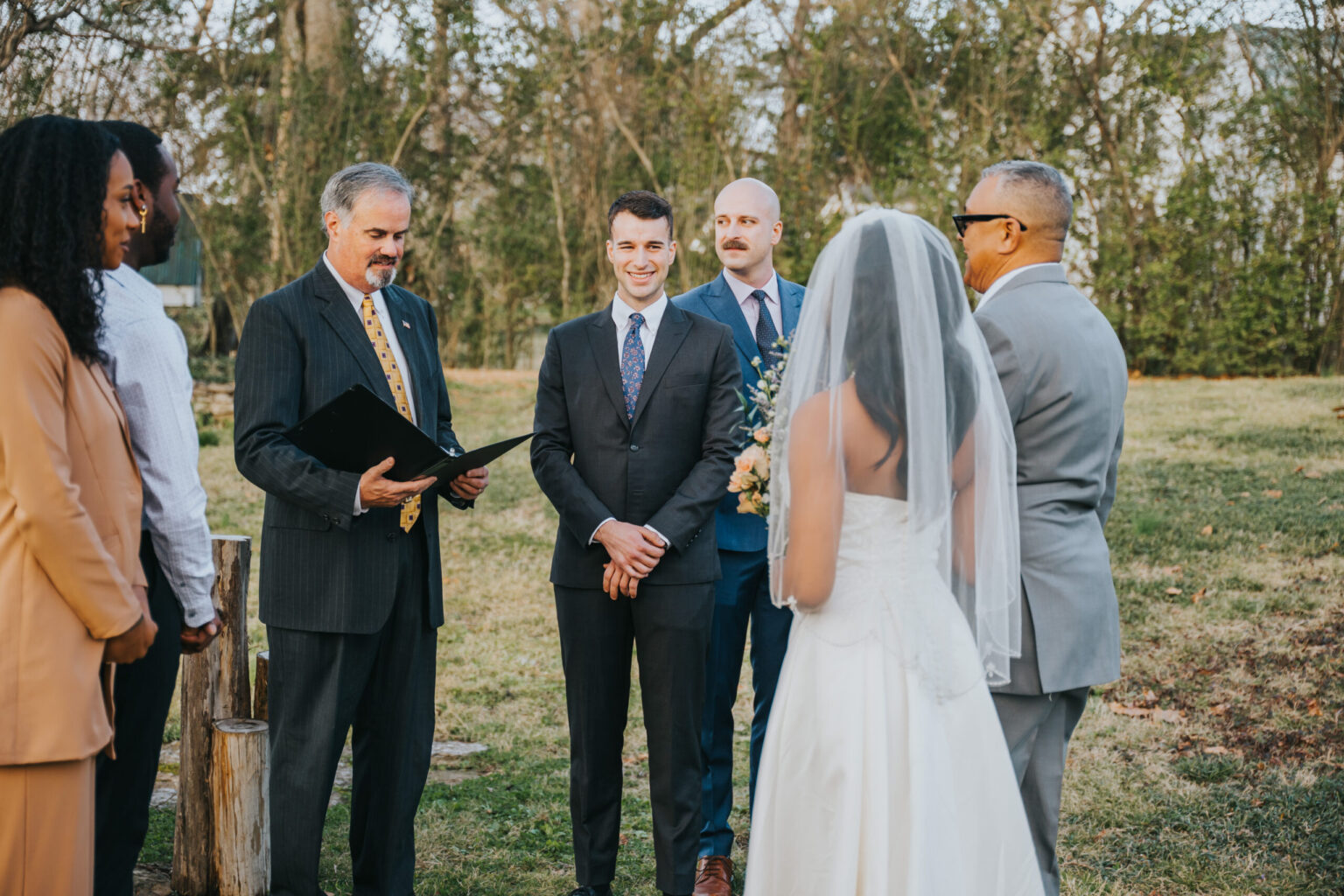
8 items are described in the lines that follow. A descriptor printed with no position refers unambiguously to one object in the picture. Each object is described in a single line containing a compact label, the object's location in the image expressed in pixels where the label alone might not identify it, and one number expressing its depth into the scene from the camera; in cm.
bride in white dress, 275
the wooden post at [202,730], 385
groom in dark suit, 389
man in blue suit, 436
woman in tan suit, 235
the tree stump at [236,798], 380
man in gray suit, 313
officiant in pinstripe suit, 354
